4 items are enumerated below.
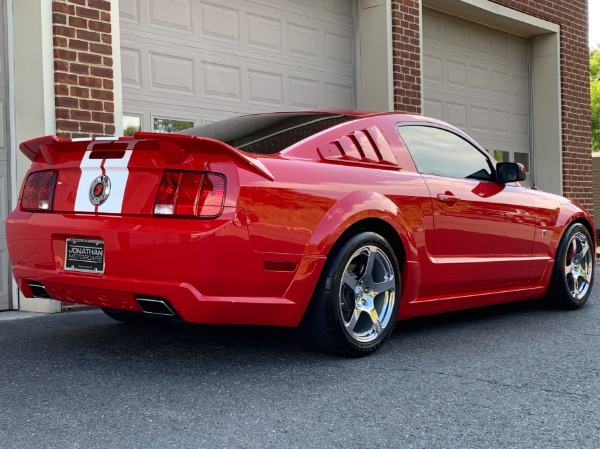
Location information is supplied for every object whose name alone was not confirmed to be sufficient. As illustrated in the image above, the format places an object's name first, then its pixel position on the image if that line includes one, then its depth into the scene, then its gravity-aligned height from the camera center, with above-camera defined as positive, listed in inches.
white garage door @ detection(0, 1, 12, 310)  238.8 +6.4
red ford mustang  141.7 -4.7
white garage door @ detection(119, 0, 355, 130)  285.4 +57.8
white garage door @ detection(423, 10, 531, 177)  421.7 +65.2
